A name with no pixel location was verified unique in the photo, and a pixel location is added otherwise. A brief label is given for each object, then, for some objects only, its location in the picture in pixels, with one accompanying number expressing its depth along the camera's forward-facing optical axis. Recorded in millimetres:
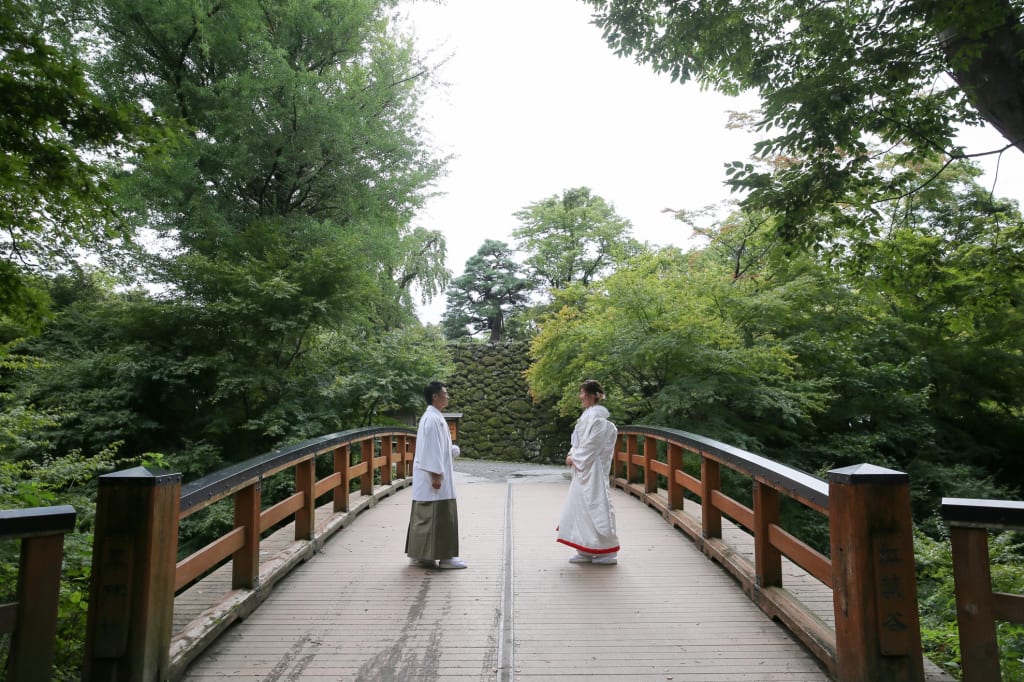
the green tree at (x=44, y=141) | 3619
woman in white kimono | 4840
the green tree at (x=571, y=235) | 21281
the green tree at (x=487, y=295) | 26464
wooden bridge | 2441
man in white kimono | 4734
